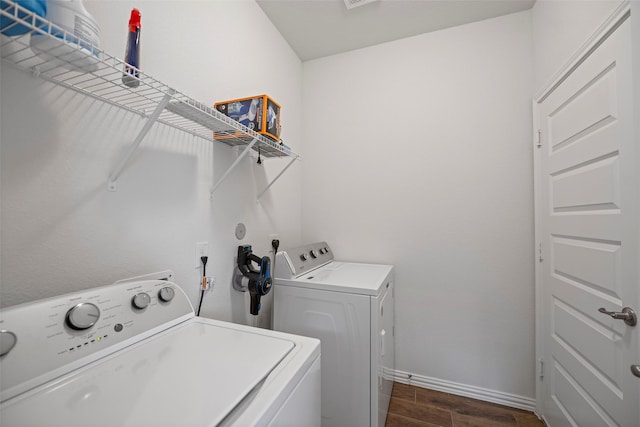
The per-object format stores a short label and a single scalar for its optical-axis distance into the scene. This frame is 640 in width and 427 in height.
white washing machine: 0.56
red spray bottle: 0.85
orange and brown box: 1.34
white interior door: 1.04
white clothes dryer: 1.46
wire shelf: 0.59
